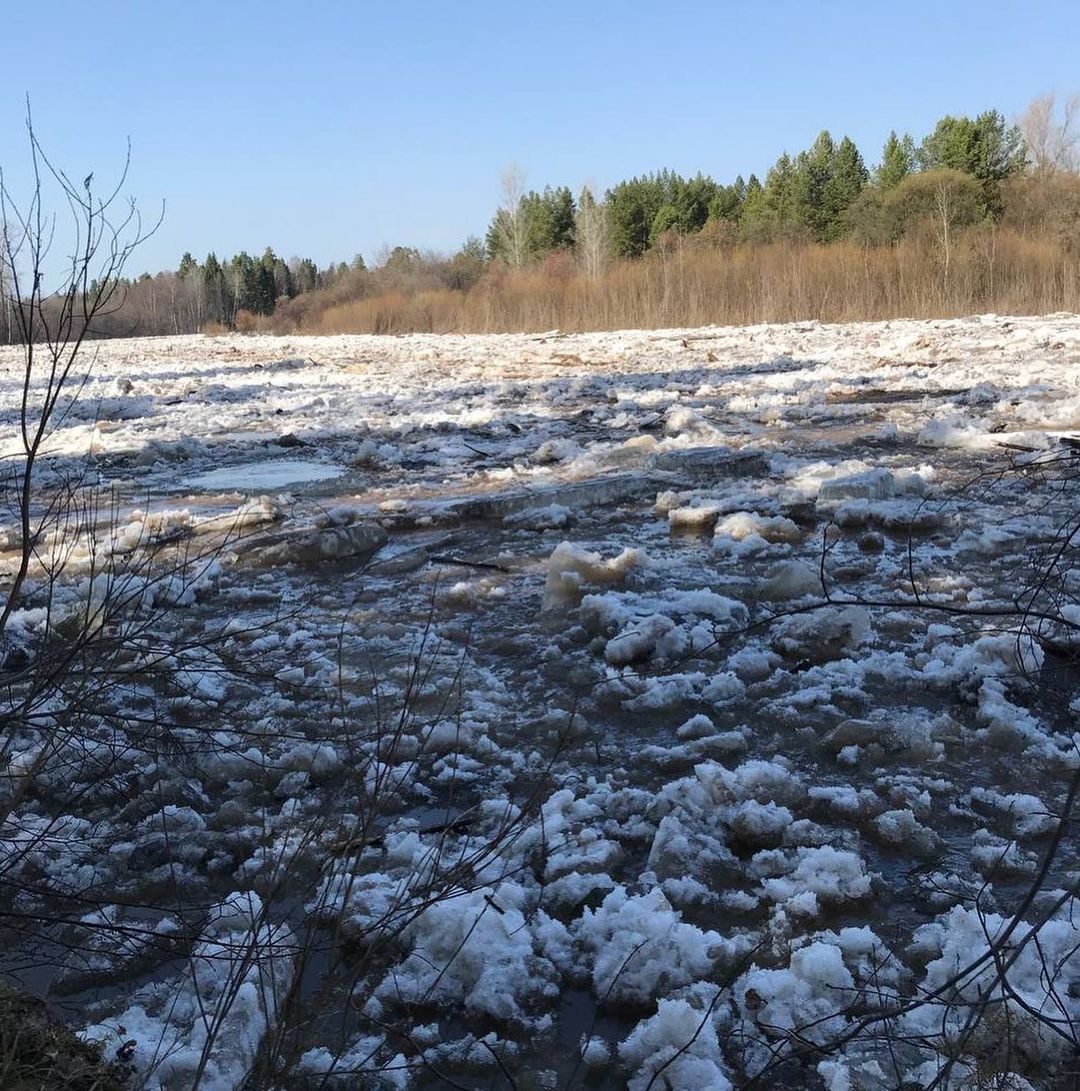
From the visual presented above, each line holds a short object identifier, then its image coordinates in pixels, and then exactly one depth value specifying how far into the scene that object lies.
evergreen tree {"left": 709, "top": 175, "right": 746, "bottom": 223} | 46.59
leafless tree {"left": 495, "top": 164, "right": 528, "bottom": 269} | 47.81
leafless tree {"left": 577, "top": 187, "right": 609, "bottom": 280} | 40.12
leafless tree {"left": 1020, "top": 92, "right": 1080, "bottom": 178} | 38.12
